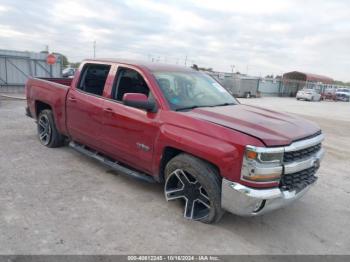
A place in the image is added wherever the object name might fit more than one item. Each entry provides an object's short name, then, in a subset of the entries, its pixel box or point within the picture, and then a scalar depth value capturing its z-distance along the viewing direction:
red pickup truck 3.22
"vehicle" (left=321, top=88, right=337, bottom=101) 47.49
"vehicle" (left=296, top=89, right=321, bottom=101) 38.69
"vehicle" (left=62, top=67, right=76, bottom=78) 24.87
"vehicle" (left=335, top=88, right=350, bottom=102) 47.88
